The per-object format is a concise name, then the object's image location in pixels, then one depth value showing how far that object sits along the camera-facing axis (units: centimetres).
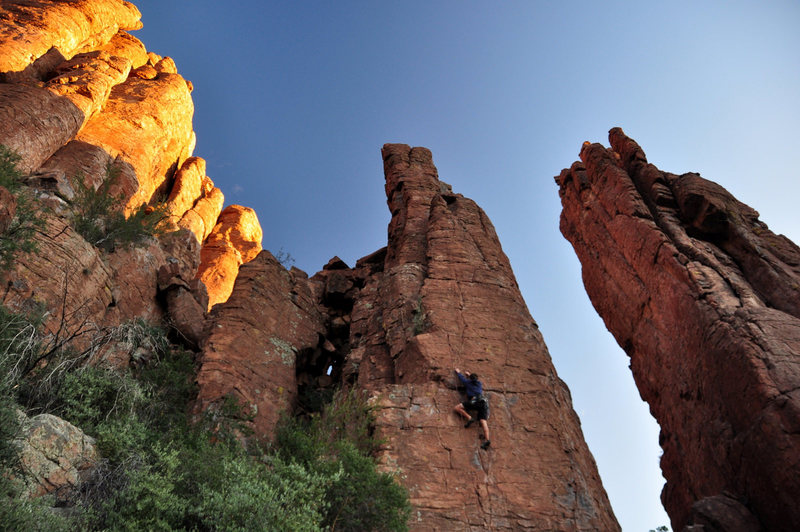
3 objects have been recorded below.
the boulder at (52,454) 748
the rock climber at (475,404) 1287
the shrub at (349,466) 999
